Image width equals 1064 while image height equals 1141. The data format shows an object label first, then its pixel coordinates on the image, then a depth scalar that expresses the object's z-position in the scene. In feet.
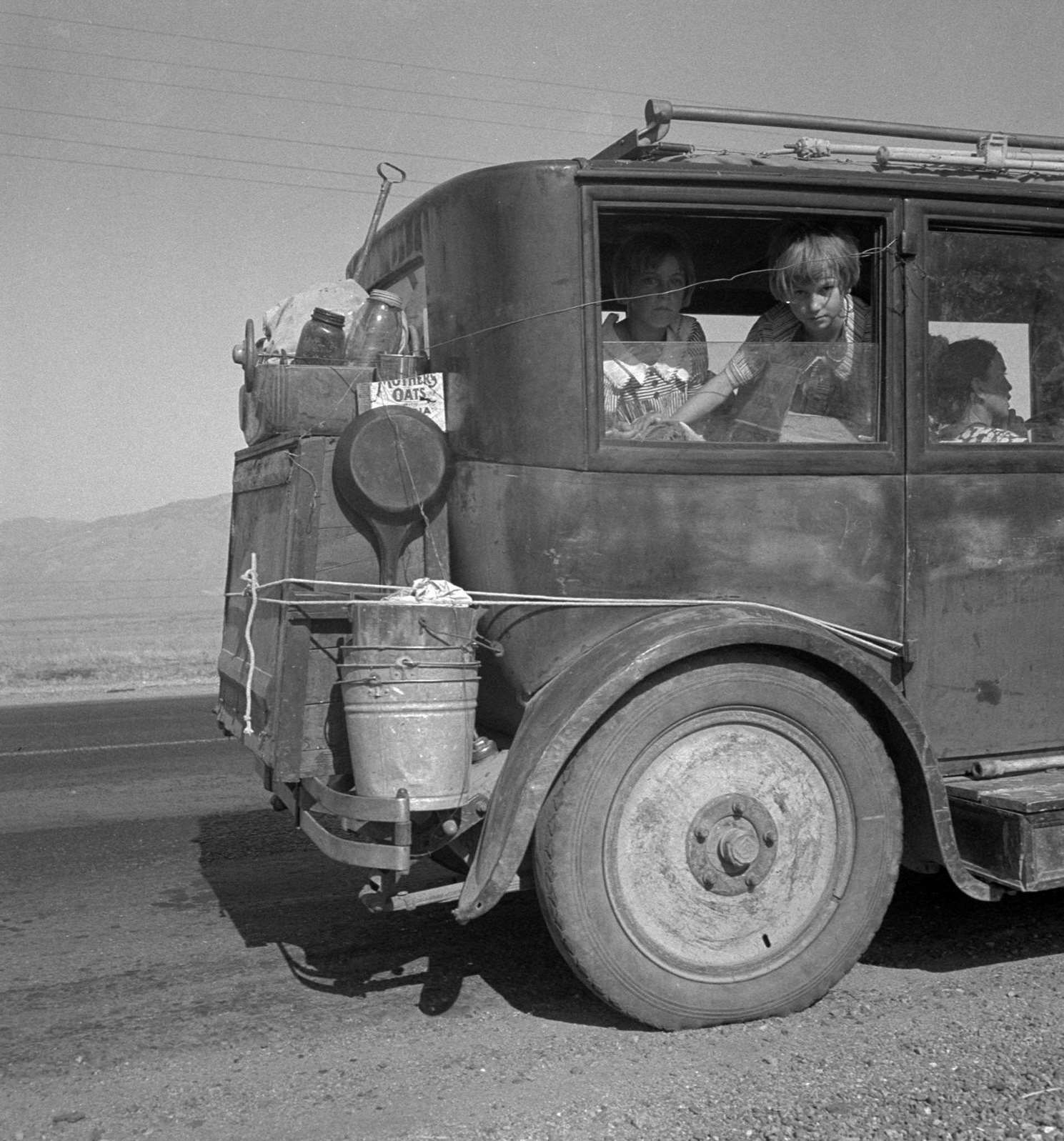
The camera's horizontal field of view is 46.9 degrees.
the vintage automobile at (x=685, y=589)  10.52
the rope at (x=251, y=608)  12.14
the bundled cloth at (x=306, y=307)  13.89
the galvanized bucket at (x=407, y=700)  10.46
